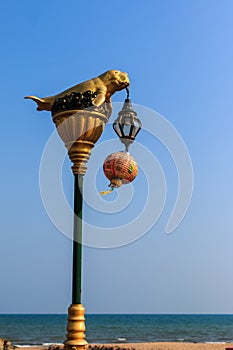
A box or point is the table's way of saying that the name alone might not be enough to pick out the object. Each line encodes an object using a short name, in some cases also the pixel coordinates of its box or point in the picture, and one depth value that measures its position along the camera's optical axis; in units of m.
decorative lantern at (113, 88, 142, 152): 7.28
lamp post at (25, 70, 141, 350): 6.90
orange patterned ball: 6.99
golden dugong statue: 7.09
